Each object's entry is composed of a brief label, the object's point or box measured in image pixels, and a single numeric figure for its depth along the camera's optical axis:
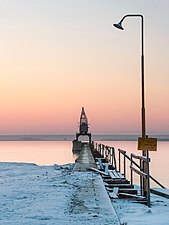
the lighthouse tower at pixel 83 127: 77.56
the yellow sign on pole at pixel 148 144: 12.41
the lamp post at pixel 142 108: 13.39
